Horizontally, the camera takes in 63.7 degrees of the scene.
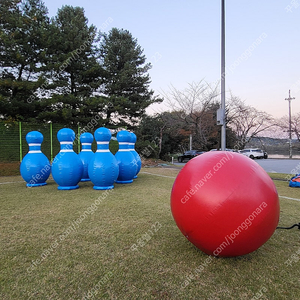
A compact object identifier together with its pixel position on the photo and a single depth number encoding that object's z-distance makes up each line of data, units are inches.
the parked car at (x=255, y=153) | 1220.0
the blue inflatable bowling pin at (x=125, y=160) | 332.2
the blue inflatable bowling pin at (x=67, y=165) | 288.7
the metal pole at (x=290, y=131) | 1343.5
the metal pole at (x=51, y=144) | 566.5
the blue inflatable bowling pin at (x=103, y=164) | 282.3
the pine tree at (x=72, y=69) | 631.6
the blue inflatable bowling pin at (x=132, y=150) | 371.7
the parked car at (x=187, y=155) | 1065.5
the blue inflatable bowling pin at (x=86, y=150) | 340.2
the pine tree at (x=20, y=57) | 560.5
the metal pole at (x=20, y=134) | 522.7
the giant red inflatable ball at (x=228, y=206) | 99.1
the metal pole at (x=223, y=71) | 364.2
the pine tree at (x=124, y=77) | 797.2
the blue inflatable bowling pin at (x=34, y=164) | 314.0
